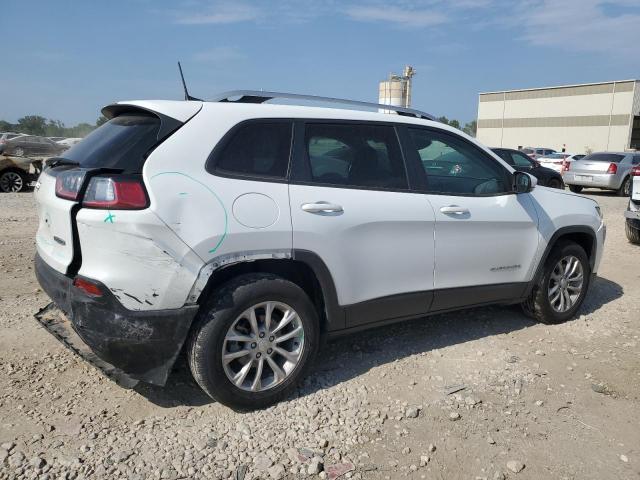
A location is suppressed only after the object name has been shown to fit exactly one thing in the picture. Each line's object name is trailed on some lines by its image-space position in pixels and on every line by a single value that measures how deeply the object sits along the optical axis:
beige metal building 53.97
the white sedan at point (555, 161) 23.45
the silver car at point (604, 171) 16.40
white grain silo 43.12
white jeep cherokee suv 2.75
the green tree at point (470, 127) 86.51
